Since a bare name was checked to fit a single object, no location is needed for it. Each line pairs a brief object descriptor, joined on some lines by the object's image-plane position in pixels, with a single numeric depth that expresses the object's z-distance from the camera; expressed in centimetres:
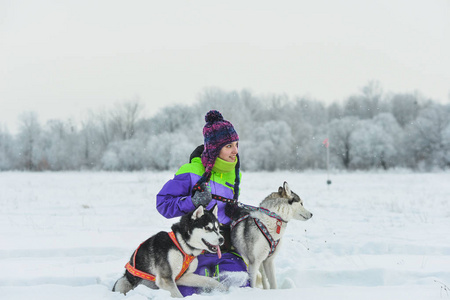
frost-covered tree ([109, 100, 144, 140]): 5425
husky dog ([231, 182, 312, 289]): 362
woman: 363
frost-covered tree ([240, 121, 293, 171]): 4488
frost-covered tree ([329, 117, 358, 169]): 4825
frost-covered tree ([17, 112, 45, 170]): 5116
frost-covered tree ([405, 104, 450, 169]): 4272
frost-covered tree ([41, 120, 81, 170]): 5041
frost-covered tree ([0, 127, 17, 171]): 4872
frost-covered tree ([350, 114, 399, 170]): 4619
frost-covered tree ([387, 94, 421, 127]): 5719
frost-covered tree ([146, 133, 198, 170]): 4447
